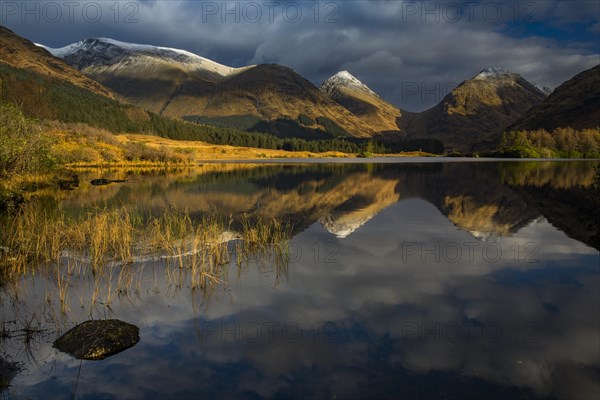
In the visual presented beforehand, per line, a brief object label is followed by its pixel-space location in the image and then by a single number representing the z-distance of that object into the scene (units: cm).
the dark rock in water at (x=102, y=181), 5777
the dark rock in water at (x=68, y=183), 5347
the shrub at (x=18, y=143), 3400
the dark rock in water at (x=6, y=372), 953
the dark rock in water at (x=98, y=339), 1104
